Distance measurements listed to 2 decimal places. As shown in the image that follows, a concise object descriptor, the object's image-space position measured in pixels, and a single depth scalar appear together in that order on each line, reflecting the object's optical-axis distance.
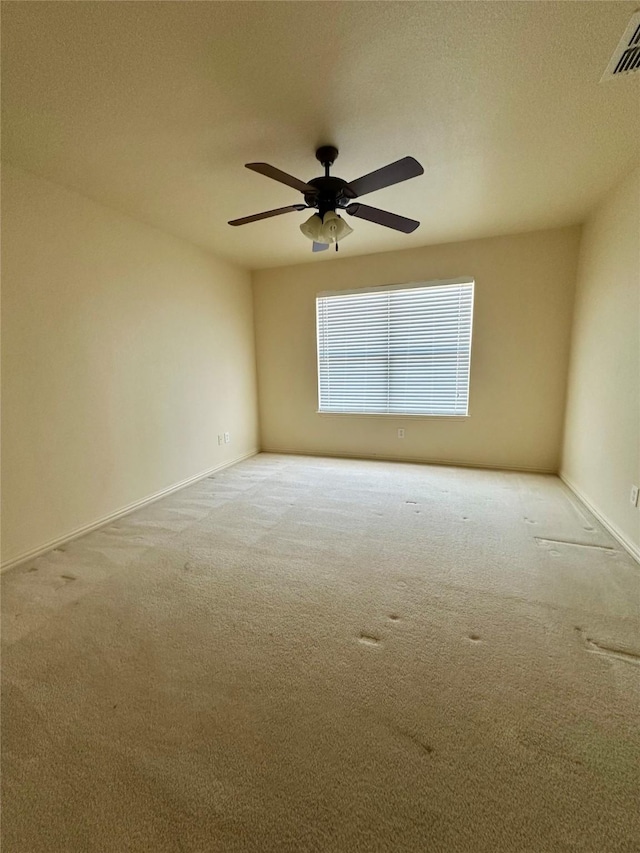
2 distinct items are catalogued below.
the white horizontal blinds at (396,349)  3.85
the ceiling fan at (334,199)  1.73
